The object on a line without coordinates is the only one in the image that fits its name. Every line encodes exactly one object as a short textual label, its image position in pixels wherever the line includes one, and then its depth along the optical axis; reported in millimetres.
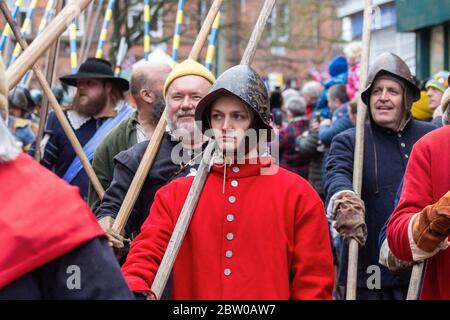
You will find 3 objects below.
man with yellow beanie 9727
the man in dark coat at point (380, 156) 10994
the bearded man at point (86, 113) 14243
